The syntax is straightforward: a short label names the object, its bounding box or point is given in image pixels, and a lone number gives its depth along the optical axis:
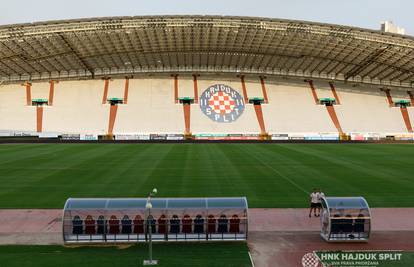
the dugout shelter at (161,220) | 14.06
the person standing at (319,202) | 17.31
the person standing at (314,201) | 17.44
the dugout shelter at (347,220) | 14.14
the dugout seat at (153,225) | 14.34
